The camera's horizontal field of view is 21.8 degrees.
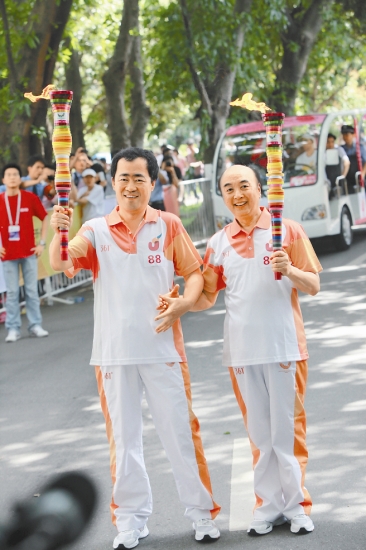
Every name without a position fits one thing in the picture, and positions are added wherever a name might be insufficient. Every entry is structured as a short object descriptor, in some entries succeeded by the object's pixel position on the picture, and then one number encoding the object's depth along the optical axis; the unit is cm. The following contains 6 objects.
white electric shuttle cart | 1514
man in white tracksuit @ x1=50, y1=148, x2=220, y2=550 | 430
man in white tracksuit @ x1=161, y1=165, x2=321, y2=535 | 433
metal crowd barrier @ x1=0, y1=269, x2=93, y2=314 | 1276
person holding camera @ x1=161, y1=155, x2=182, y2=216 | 1750
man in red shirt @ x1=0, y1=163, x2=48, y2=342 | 1037
